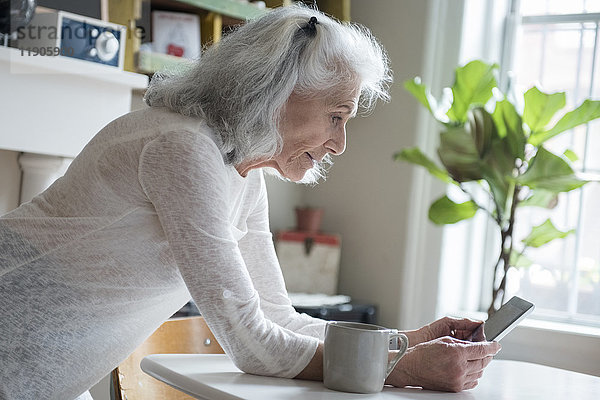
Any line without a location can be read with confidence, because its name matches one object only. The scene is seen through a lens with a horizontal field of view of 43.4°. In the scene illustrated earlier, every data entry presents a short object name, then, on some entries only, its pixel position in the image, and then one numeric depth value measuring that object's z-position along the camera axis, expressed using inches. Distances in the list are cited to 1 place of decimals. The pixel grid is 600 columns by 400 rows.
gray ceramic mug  40.2
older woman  41.8
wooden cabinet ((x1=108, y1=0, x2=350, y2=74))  88.0
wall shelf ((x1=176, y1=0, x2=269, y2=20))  95.0
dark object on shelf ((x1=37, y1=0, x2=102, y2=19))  81.4
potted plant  94.1
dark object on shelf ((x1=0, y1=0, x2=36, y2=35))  72.0
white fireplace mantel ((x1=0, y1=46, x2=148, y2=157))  73.6
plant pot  119.1
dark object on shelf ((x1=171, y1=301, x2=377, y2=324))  102.7
